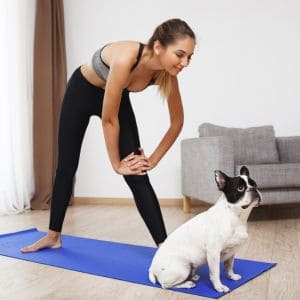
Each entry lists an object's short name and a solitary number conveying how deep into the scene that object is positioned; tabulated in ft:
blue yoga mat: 5.89
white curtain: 13.30
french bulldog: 5.41
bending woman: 5.82
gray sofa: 10.47
